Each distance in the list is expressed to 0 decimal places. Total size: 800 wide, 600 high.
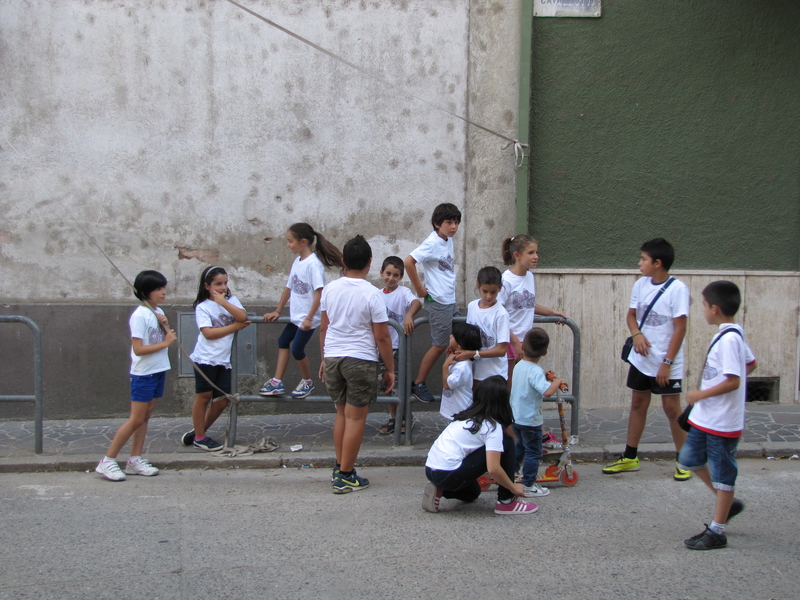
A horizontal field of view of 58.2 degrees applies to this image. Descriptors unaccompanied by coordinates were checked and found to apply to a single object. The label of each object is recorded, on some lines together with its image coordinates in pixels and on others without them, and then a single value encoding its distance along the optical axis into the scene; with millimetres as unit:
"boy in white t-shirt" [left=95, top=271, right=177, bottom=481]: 5086
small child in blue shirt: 4684
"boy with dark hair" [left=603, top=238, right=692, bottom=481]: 5023
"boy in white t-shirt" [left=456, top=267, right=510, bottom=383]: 5008
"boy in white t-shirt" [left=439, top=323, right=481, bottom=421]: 4859
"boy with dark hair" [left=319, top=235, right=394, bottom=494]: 4746
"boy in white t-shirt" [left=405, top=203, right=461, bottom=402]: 5664
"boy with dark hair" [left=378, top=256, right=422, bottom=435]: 5855
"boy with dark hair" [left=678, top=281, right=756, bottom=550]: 3832
